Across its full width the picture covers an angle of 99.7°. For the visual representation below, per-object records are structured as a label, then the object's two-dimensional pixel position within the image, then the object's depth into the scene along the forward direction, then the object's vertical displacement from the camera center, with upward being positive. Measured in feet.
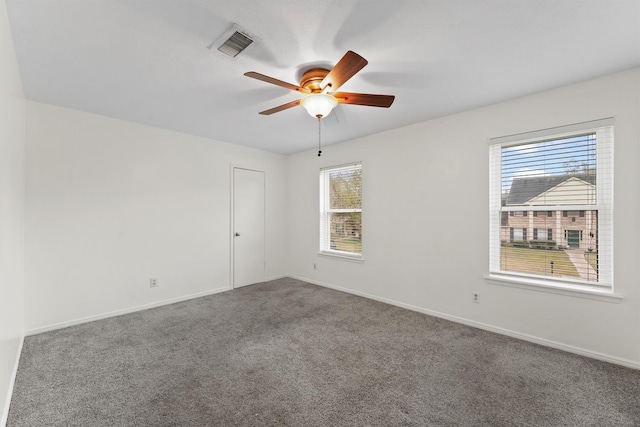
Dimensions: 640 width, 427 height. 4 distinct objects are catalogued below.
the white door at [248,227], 15.52 -0.81
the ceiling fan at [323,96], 6.97 +3.21
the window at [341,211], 14.69 +0.12
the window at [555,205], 8.09 +0.23
